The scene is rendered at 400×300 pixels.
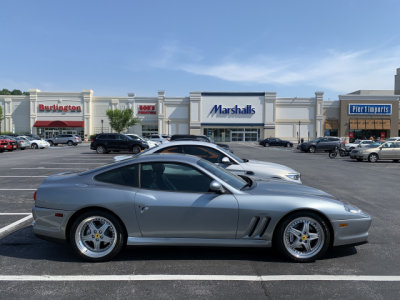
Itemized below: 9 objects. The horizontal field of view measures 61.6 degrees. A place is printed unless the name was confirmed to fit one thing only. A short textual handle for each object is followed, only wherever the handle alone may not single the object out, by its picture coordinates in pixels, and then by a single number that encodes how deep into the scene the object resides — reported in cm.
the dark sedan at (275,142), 5050
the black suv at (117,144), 2723
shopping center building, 6303
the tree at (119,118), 6181
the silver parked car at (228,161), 755
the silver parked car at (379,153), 2144
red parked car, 2909
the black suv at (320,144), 3241
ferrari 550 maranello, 420
